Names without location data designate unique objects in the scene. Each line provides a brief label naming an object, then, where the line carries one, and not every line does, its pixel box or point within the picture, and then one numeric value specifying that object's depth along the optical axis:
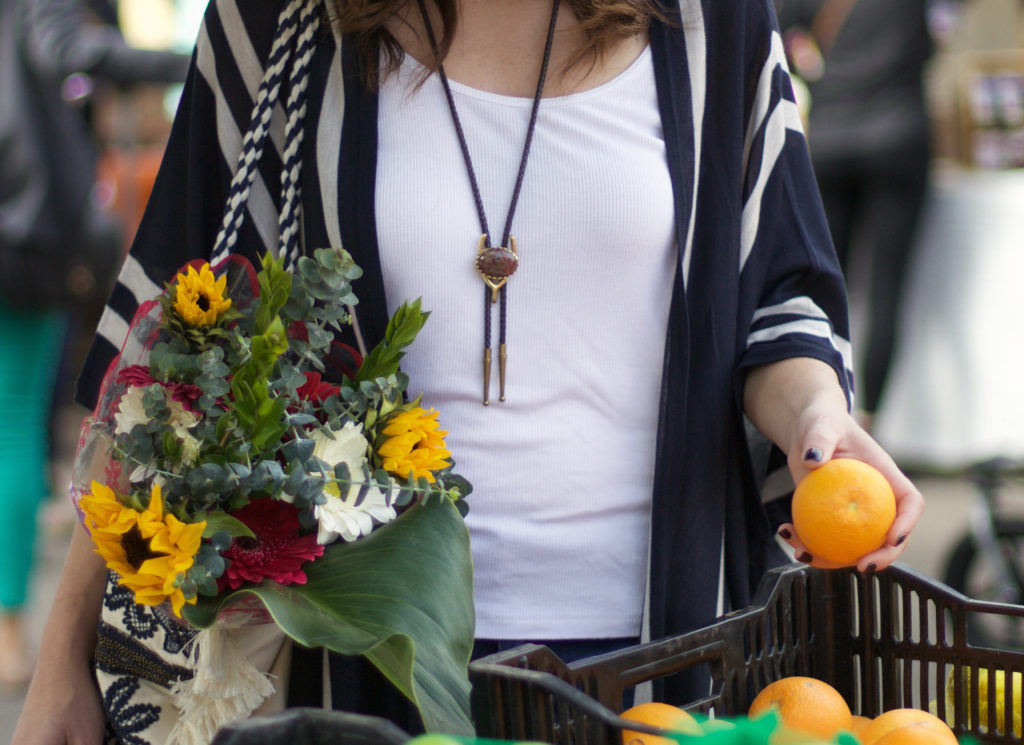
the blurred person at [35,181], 6.29
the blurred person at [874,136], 9.88
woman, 4.19
